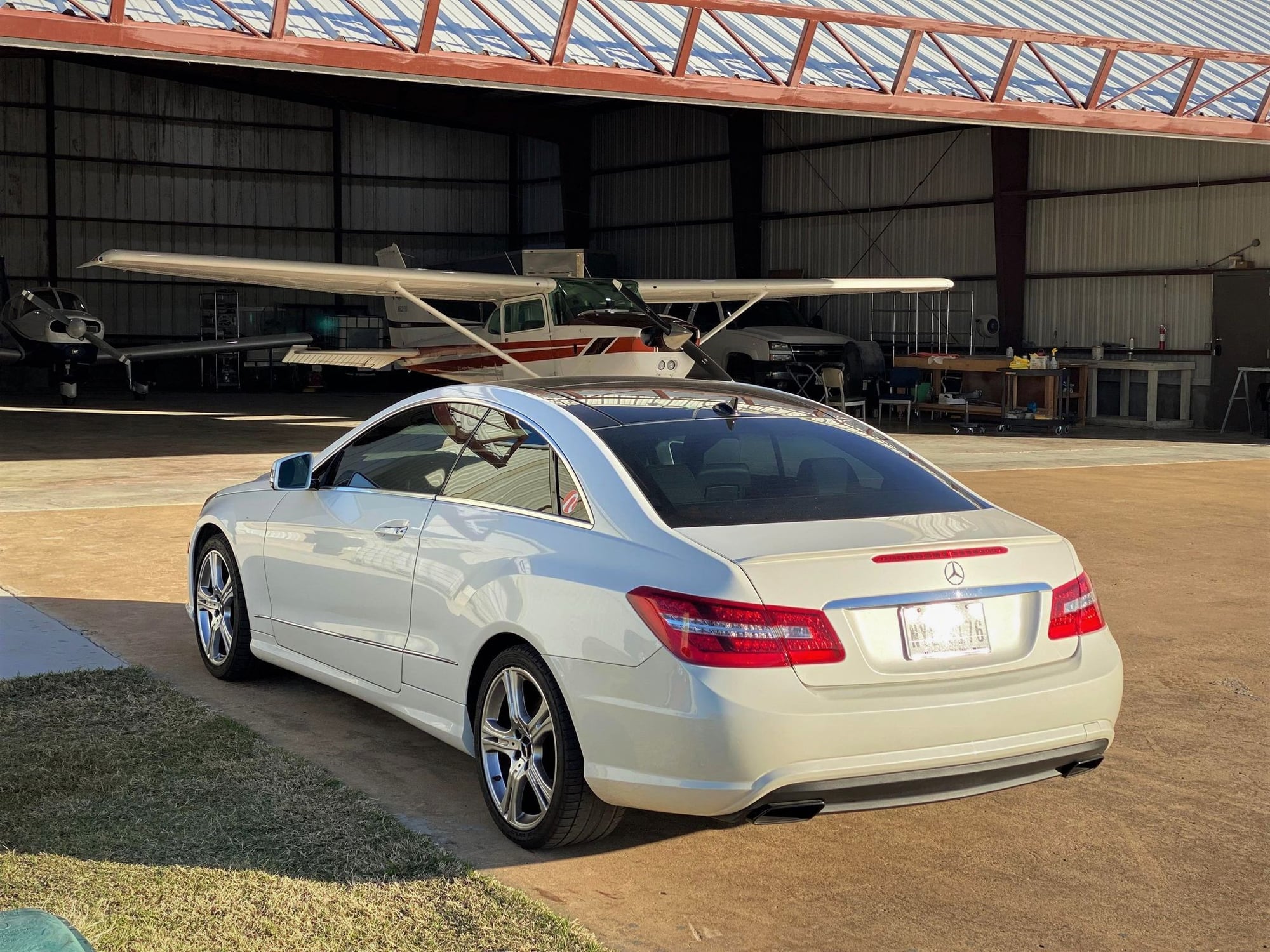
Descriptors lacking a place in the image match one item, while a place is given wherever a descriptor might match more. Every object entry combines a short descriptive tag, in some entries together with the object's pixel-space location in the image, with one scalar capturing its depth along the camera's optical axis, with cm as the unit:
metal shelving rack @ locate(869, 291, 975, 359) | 3030
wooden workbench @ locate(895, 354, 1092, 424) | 2539
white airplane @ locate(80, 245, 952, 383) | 1919
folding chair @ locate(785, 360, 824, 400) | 2780
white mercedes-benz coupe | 365
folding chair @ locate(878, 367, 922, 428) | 2859
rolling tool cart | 2455
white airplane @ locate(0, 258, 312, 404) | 2923
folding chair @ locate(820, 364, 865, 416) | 2530
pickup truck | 2788
